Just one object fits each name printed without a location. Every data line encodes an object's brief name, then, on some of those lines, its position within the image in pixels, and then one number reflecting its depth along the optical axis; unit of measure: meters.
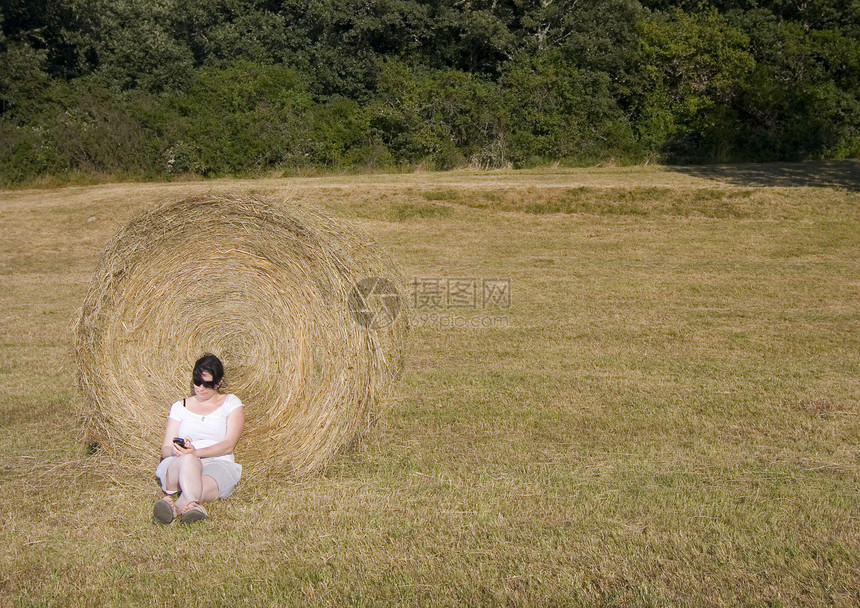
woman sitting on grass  6.39
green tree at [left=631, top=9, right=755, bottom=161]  27.84
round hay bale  7.16
